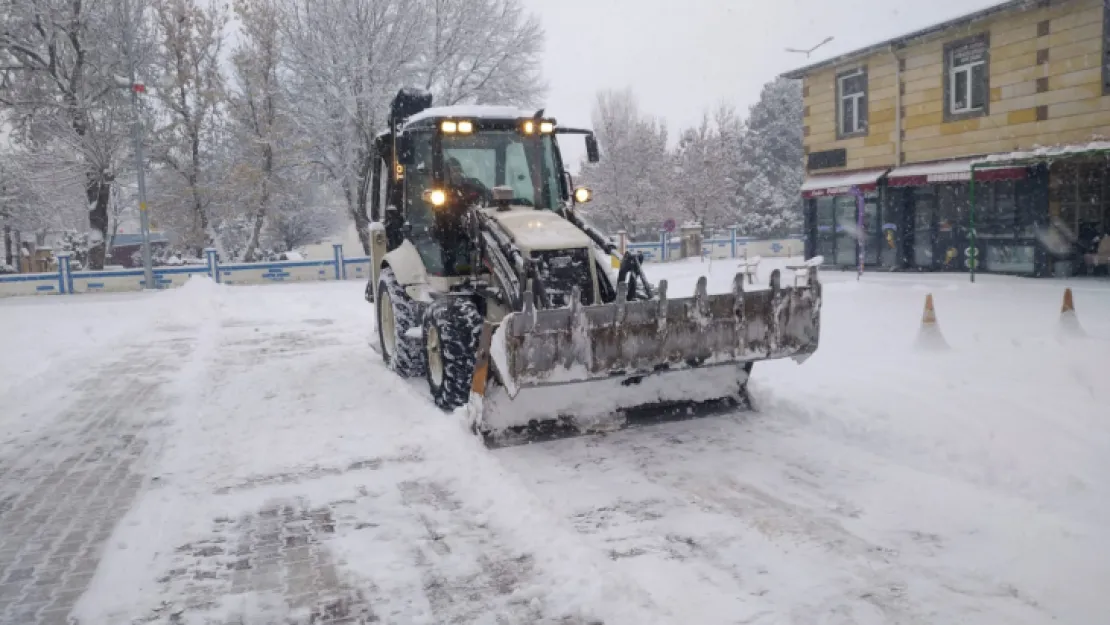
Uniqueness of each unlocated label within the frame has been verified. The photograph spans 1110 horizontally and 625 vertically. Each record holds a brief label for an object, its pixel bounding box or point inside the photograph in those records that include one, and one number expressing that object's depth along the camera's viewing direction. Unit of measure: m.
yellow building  14.78
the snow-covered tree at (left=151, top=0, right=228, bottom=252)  27.56
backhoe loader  5.30
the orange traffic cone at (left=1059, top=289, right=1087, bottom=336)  8.48
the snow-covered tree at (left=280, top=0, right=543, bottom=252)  26.42
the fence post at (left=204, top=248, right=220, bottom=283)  25.26
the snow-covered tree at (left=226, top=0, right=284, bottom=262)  28.27
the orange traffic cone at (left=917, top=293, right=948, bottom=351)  8.33
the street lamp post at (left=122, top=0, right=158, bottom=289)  22.05
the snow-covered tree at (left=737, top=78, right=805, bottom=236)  43.97
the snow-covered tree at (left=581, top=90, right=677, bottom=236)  43.28
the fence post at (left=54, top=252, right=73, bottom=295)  24.03
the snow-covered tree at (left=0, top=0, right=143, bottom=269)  24.52
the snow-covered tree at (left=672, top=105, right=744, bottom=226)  43.41
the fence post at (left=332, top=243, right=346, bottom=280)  27.33
